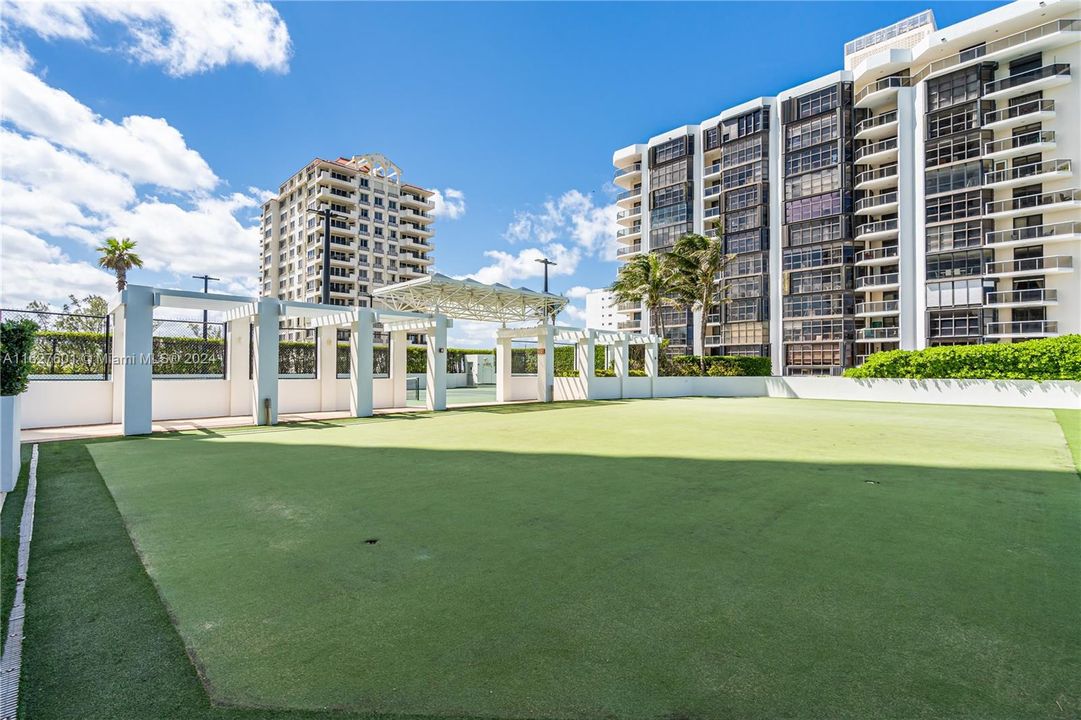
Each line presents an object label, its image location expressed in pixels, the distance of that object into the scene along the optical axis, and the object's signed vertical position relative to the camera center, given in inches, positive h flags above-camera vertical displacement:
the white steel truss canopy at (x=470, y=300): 785.6 +105.3
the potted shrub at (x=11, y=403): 249.3 -19.3
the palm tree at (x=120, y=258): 1427.2 +285.1
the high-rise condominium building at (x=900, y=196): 1524.4 +562.1
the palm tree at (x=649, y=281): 1368.1 +215.8
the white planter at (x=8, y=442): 248.2 -38.2
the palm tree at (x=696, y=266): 1335.6 +244.7
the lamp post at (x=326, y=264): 850.3 +163.8
